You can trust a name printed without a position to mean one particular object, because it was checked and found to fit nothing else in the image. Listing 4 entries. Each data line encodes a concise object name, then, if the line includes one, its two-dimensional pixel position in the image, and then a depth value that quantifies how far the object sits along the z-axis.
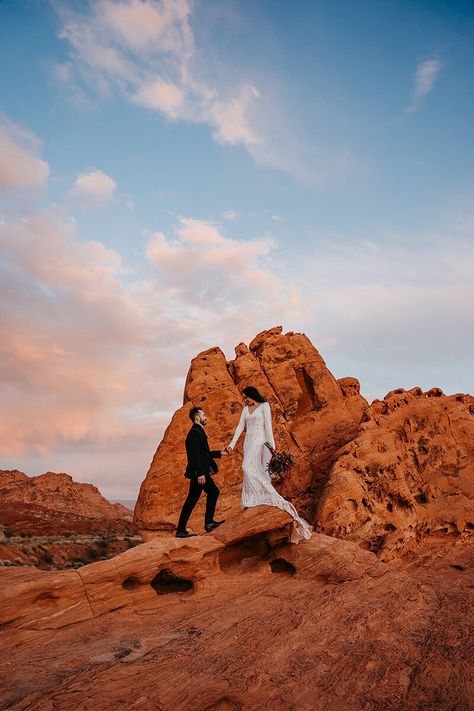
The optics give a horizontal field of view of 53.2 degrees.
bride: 11.64
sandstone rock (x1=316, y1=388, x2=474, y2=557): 12.78
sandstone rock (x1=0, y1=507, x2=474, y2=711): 6.63
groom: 11.78
